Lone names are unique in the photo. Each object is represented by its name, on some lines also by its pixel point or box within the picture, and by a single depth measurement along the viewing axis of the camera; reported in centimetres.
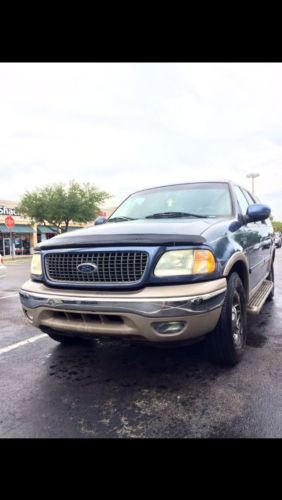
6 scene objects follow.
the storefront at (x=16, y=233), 3122
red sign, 2405
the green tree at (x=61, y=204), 2875
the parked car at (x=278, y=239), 2688
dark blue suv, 224
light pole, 2836
